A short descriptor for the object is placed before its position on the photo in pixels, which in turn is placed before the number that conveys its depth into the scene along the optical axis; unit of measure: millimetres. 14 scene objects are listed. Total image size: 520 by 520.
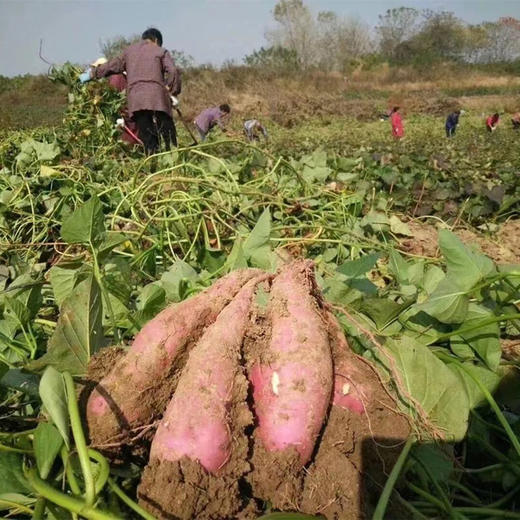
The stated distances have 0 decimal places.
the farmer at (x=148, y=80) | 4707
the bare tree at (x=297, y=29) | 44469
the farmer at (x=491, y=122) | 14334
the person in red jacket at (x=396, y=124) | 11484
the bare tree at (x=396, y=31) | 46753
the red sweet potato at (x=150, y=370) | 826
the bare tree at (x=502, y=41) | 47438
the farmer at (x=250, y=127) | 10828
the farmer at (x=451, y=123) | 14195
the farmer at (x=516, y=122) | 15195
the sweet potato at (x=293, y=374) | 801
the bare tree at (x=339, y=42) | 45281
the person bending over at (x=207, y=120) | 9711
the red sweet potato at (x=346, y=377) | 870
